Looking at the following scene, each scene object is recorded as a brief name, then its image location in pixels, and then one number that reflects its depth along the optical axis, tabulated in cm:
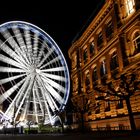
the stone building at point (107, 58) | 1594
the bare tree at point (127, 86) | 1228
